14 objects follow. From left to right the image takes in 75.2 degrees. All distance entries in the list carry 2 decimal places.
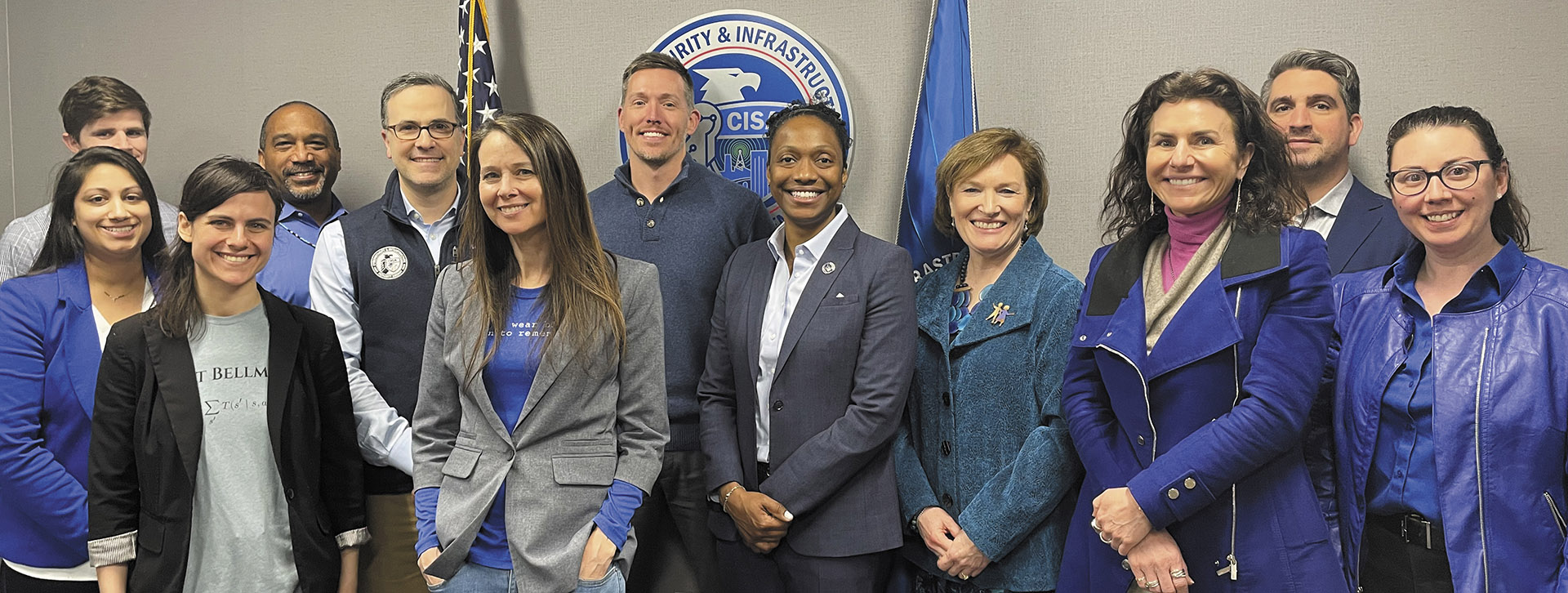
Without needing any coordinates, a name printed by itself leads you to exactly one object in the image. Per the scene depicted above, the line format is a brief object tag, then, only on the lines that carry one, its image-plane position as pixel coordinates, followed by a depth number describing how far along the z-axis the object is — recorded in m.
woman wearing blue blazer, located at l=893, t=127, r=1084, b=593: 2.40
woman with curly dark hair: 1.98
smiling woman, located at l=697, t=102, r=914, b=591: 2.47
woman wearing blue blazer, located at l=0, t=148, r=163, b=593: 2.28
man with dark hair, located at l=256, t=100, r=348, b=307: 3.34
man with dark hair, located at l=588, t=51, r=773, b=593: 2.93
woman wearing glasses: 1.92
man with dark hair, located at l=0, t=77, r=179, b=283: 3.35
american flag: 3.57
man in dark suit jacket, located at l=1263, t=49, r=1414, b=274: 2.93
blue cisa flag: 3.39
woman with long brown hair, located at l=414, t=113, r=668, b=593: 2.10
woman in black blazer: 2.16
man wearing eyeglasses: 2.70
